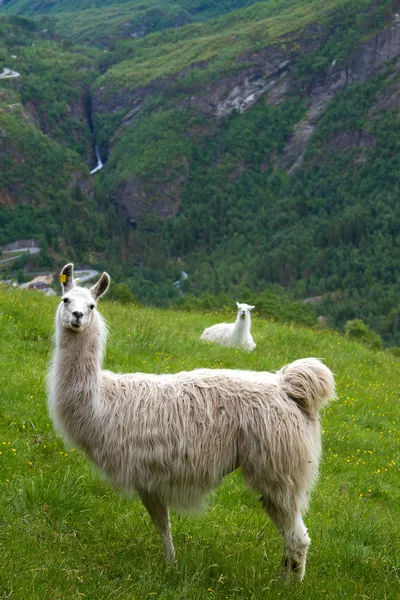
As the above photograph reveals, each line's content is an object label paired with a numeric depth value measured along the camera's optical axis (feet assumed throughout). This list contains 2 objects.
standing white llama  19.40
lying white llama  51.72
